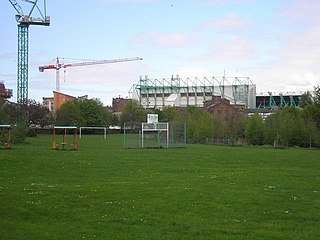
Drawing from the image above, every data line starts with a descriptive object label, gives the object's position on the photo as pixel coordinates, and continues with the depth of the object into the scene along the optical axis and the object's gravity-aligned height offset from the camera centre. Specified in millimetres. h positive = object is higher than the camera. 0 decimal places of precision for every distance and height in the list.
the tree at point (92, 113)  121812 +4192
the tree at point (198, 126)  88125 +657
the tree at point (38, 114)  112369 +3638
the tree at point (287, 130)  70938 -53
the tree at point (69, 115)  114188 +3433
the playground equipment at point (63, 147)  50797 -1889
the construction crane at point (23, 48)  112500 +19180
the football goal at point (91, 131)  118250 -390
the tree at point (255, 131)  78500 -225
